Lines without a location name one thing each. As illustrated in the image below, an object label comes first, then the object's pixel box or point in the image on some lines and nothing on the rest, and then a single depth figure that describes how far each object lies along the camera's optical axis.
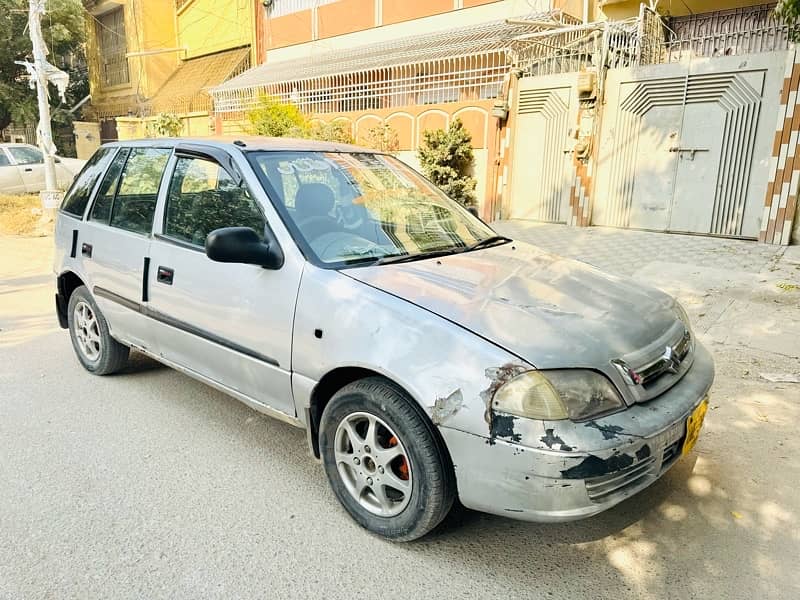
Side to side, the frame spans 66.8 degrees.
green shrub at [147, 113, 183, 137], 21.83
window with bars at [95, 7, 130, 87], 27.03
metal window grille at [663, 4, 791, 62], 9.54
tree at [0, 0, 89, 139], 24.57
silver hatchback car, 2.27
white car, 15.38
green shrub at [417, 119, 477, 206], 12.07
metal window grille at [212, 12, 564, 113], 12.56
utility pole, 12.20
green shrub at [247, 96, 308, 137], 15.08
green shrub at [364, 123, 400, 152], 13.62
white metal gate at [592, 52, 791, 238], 8.73
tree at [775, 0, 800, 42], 5.84
